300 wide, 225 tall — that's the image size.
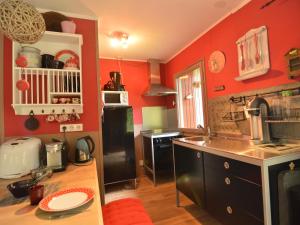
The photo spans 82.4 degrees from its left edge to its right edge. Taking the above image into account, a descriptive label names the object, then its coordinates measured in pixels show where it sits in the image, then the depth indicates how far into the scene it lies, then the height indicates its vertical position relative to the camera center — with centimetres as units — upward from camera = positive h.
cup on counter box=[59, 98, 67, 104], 173 +21
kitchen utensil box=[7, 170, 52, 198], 96 -37
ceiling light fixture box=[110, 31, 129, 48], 255 +126
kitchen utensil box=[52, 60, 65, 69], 169 +57
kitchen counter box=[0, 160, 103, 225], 72 -42
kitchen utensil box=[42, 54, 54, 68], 169 +60
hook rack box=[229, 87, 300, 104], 169 +19
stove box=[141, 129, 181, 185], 307 -64
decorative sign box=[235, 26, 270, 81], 175 +65
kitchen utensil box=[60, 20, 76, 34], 178 +99
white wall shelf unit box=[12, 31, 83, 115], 166 +36
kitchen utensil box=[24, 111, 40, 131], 173 +0
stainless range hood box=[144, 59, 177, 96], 365 +89
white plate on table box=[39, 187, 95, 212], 81 -40
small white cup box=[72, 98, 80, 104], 178 +21
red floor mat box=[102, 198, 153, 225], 120 -72
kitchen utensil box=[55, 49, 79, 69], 177 +69
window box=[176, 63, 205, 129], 290 +35
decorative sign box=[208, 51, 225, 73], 233 +75
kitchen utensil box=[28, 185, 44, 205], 88 -37
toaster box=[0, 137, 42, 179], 133 -28
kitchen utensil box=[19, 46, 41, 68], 160 +64
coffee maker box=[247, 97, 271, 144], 163 -2
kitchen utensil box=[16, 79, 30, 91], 144 +32
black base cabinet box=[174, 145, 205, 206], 184 -67
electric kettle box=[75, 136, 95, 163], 166 -30
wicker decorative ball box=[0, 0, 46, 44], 95 +59
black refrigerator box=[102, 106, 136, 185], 282 -43
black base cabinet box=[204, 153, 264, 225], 122 -63
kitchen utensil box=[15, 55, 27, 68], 146 +53
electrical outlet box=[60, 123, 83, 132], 184 -7
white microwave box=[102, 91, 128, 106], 306 +38
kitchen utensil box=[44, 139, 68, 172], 147 -30
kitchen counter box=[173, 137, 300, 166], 118 -31
